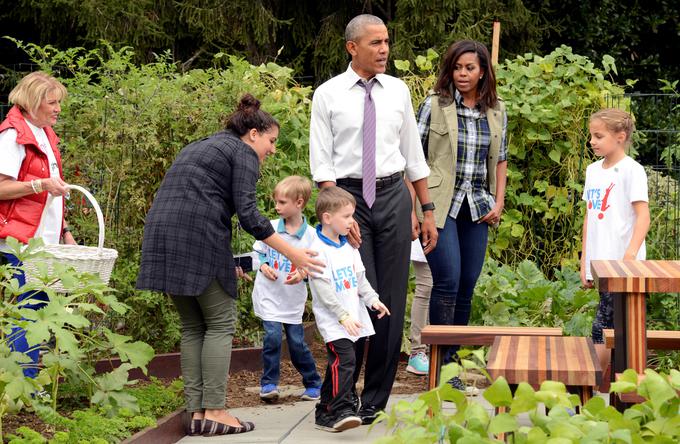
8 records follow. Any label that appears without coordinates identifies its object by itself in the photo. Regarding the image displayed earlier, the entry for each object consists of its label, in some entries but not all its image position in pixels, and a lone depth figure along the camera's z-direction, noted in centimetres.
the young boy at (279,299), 621
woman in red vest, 561
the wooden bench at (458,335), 543
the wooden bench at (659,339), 534
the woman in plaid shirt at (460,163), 614
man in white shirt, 555
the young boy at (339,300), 534
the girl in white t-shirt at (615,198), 589
